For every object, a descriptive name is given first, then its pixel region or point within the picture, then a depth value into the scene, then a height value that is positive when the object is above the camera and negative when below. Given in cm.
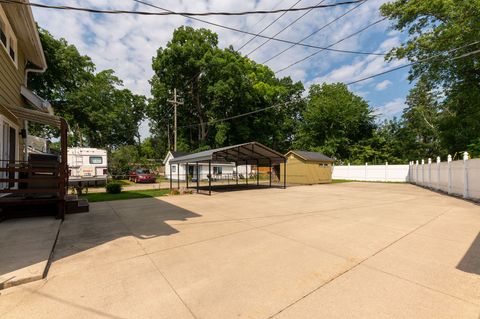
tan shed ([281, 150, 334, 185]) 2327 -61
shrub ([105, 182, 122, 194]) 1466 -147
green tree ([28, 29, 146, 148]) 1827 +666
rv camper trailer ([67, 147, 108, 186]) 1852 -10
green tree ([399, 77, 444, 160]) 3269 +493
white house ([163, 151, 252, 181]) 2811 -88
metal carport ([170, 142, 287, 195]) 1497 +48
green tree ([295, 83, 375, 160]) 3656 +573
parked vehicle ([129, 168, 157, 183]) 2430 -130
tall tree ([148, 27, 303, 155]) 3188 +991
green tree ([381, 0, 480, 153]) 1659 +822
